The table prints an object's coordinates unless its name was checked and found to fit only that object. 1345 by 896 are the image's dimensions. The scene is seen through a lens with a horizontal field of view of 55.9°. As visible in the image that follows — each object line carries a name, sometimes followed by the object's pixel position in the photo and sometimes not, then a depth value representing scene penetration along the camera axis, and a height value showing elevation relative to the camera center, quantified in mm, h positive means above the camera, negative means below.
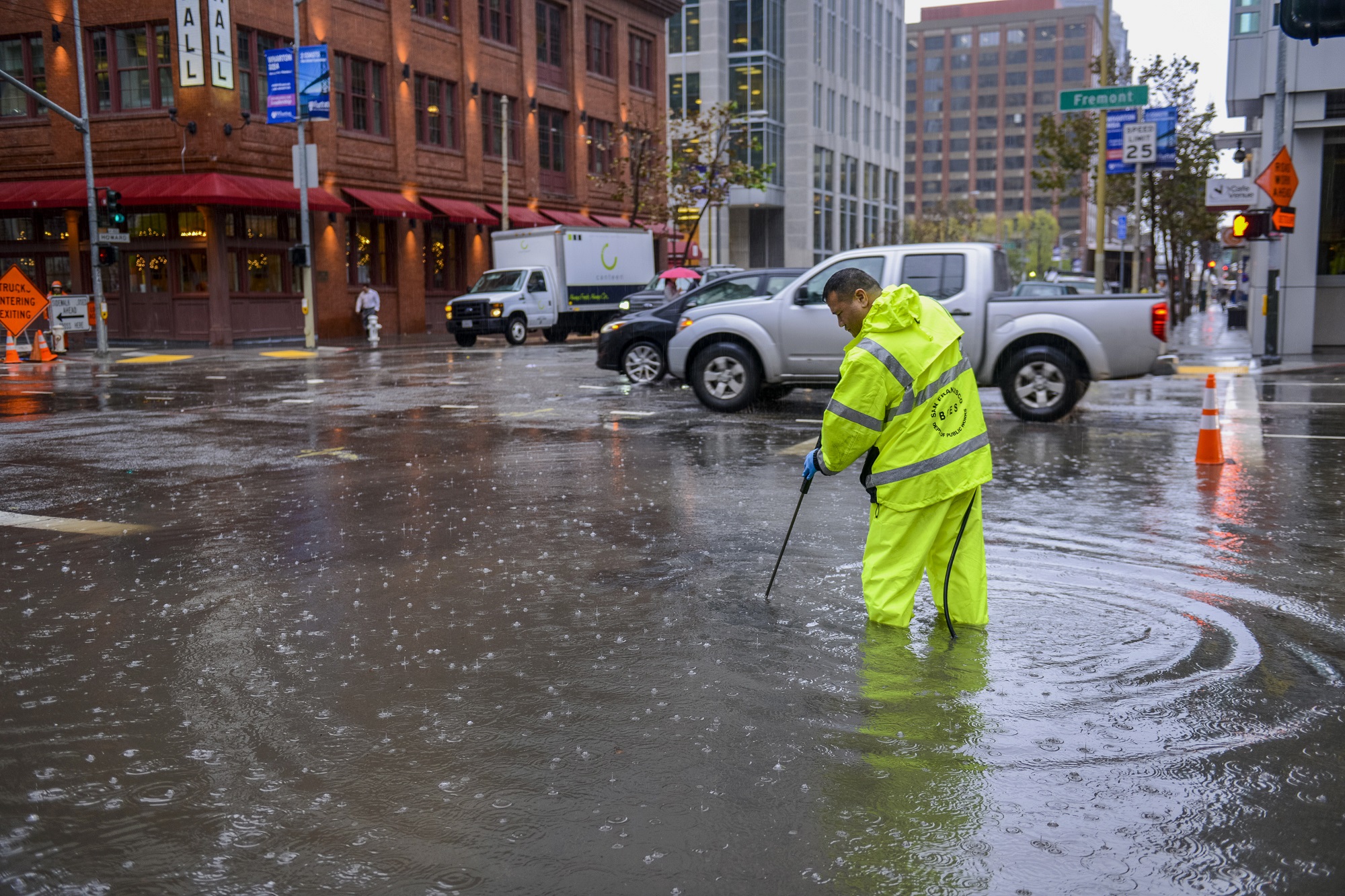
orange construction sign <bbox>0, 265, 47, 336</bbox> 26531 +182
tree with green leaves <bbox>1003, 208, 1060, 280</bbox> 129625 +5528
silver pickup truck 13414 -403
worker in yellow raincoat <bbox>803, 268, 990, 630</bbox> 5188 -595
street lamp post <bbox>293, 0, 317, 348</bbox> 31328 +1402
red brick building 32562 +4184
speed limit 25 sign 24109 +2893
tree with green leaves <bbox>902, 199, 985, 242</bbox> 104312 +6207
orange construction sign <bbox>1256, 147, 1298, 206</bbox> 21109 +1900
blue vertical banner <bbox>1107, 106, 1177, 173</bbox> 25531 +3303
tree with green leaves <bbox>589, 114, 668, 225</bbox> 50656 +5458
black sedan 19047 -597
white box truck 33594 +531
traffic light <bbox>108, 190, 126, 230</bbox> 28031 +2142
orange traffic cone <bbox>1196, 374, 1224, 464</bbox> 10445 -1235
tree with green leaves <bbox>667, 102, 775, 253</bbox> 51594 +5428
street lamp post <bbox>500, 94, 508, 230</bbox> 42438 +4570
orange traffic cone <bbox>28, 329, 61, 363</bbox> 27406 -907
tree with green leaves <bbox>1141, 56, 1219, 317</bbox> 37250 +3658
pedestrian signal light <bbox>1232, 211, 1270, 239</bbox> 21078 +1153
